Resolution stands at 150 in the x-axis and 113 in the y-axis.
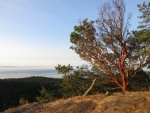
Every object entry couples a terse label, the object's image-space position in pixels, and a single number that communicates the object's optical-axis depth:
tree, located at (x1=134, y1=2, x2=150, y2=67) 10.42
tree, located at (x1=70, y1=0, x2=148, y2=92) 10.93
